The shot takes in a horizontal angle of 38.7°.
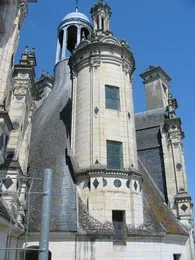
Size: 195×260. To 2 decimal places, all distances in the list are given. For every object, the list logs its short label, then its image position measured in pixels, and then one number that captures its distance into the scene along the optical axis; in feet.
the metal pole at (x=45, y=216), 15.35
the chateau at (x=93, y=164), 44.78
